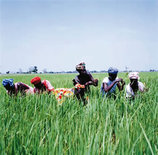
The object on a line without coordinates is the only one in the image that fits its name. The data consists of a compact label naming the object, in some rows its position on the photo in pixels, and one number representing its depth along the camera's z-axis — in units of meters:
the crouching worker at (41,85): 3.33
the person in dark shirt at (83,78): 3.14
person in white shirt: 2.76
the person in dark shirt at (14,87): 3.26
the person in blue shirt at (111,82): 2.86
